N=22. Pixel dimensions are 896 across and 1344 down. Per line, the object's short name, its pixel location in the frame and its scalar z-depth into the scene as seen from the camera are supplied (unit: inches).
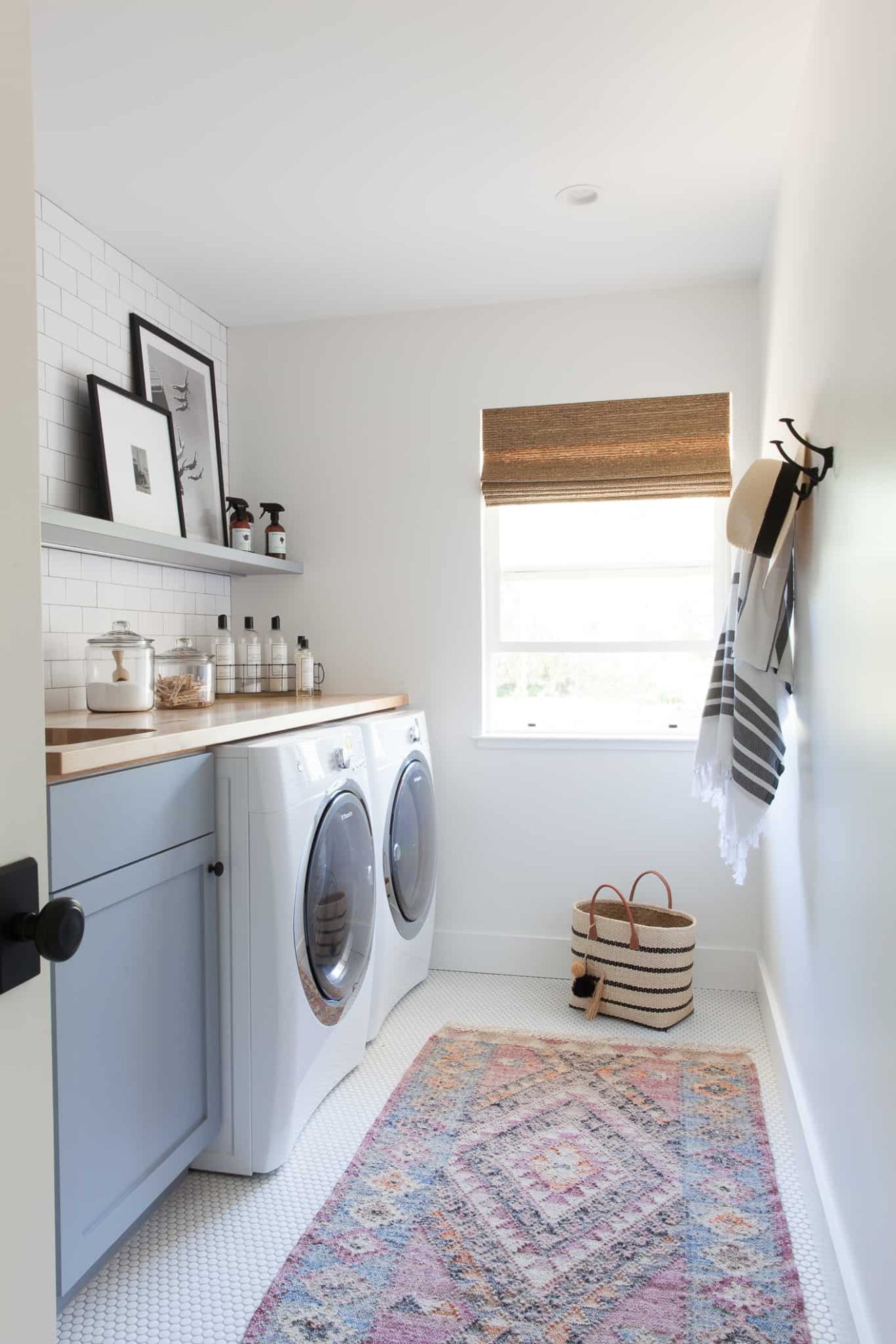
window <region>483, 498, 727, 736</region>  130.9
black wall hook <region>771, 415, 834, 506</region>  66.9
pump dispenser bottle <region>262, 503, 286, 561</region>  133.8
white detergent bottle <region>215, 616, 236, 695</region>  129.5
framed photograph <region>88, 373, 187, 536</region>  105.9
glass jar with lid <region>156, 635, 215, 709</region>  103.2
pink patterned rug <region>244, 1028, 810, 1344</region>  63.1
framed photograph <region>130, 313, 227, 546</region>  119.4
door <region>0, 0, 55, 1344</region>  30.2
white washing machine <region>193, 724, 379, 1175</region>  78.5
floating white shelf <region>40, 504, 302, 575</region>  91.4
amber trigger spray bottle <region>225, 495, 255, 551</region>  129.7
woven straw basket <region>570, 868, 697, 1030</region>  110.7
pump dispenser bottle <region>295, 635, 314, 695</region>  128.1
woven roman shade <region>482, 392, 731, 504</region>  126.0
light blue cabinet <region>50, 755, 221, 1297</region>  60.4
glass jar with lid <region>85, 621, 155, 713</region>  91.8
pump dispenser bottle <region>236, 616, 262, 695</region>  130.7
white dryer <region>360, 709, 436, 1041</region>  106.0
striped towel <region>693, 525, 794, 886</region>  80.5
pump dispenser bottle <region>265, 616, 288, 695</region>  133.2
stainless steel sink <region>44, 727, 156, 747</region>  73.4
